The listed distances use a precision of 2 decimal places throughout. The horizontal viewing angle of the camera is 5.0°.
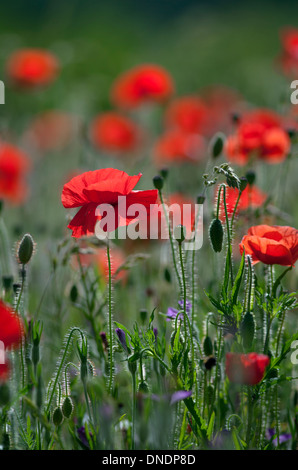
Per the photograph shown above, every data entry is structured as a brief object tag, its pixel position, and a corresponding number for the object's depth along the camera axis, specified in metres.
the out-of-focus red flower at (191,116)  3.98
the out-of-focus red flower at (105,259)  2.38
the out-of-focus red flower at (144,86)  3.72
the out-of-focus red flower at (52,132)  4.16
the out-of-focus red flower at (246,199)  2.36
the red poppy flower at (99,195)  2.21
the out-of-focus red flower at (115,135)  4.04
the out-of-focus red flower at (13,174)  3.27
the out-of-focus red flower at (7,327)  2.17
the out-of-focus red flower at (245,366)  2.18
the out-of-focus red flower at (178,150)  3.32
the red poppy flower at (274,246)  2.21
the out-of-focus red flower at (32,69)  3.93
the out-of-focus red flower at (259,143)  2.54
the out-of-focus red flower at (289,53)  3.16
